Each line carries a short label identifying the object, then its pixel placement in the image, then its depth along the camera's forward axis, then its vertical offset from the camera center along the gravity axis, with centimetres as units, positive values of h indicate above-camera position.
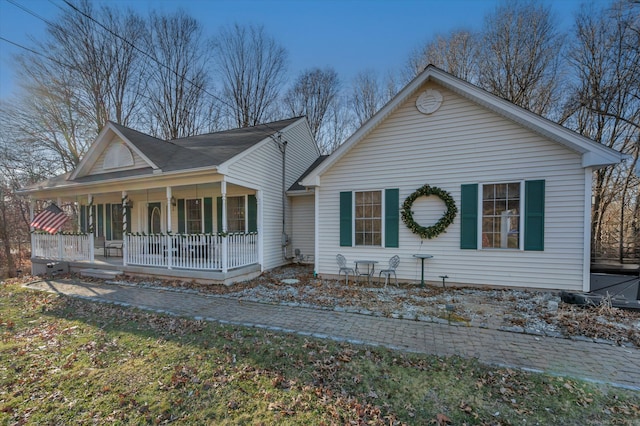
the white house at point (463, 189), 616 +45
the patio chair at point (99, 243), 1132 -160
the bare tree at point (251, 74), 1980 +1020
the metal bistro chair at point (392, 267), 731 -176
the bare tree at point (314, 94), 2141 +933
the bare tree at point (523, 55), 1378 +826
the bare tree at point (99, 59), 1596 +957
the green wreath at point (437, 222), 704 -24
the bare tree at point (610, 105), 1148 +478
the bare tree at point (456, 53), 1552 +936
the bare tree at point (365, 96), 1988 +858
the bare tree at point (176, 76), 1891 +984
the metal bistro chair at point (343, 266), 771 -183
